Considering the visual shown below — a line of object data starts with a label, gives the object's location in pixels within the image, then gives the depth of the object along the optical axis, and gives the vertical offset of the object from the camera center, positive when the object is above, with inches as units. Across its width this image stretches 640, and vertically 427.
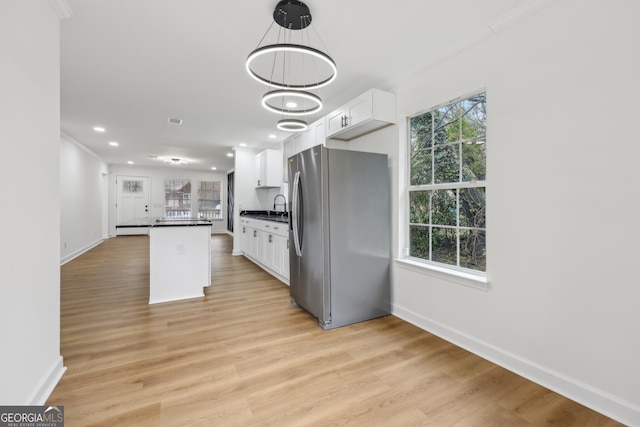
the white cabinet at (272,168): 237.6 +37.8
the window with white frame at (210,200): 434.3 +18.9
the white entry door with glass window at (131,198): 387.2 +19.5
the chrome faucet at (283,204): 240.7 +6.8
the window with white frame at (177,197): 415.2 +22.5
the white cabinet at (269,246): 164.1 -24.2
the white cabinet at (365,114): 117.6 +44.5
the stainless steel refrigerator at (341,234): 109.6 -9.6
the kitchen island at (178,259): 136.9 -24.9
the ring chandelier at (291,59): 75.2 +58.9
